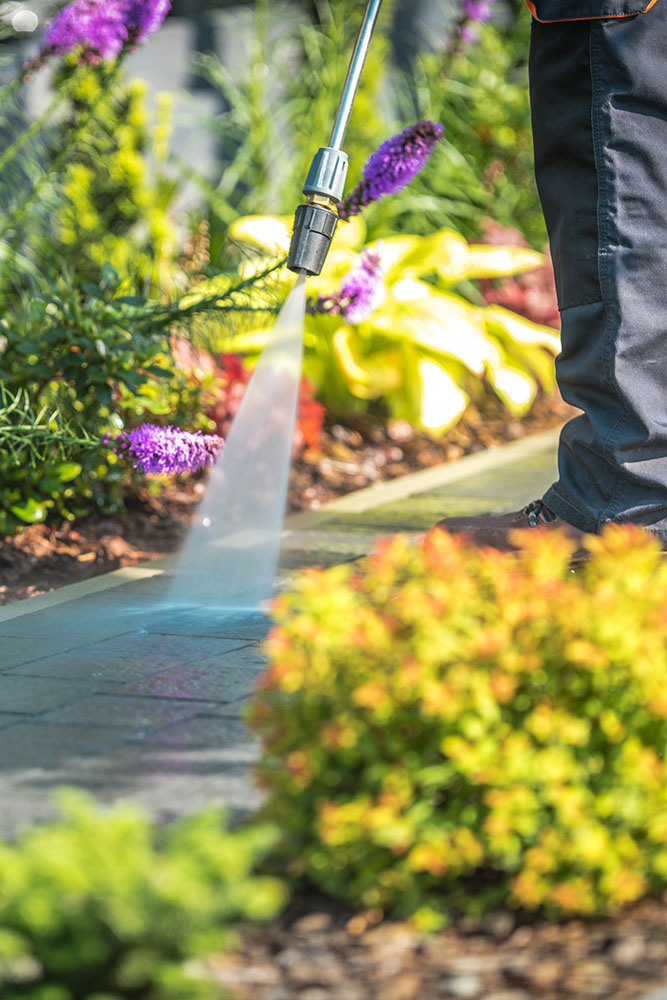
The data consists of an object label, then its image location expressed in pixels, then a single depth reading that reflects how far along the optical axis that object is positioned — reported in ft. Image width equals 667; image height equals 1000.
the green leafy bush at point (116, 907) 5.19
